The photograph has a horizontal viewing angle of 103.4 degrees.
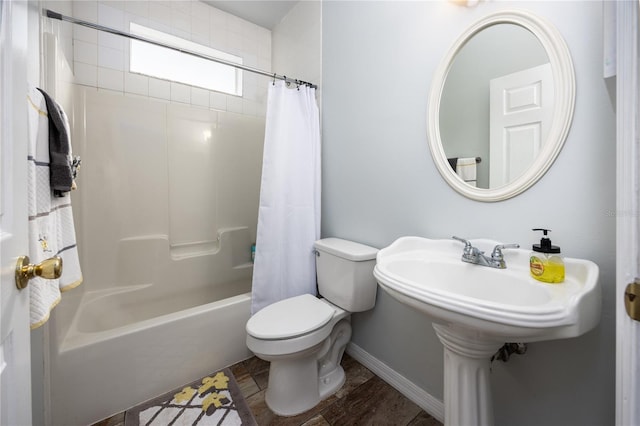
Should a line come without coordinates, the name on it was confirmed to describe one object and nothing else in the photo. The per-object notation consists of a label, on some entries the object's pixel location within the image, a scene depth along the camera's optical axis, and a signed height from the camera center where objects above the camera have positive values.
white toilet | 1.14 -0.55
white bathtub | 1.09 -0.70
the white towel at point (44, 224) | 0.70 -0.04
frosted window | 1.90 +1.21
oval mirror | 0.83 +0.40
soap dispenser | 0.74 -0.16
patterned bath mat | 1.15 -0.95
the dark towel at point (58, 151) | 0.82 +0.20
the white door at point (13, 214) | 0.42 +0.00
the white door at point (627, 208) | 0.49 +0.01
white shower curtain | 1.59 +0.06
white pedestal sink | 0.57 -0.24
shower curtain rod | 1.09 +0.90
